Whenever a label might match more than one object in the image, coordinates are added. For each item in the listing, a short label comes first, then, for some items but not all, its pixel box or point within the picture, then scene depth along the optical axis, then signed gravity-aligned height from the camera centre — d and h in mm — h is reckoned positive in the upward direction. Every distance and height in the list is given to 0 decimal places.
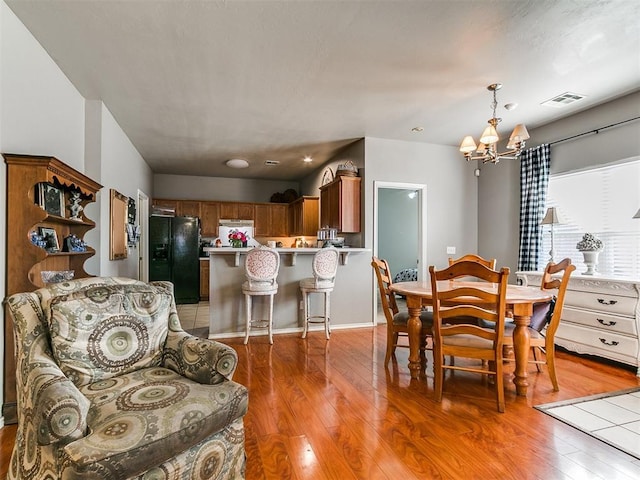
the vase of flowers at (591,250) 3496 -107
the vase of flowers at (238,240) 4379 -8
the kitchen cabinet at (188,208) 7203 +662
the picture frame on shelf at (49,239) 2426 +2
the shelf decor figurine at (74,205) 2748 +279
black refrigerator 6562 -274
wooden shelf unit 2119 +70
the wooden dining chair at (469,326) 2270 -578
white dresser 3000 -747
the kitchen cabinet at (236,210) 7504 +646
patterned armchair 1142 -654
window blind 3434 +282
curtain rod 3384 +1188
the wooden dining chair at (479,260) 3601 -222
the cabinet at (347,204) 4828 +504
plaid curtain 4246 +501
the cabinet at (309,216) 6555 +454
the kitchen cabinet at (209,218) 7379 +467
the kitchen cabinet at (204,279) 7078 -828
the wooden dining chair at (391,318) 3014 -705
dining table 2402 -518
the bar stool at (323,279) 4051 -474
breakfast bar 4227 -705
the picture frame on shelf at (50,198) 2301 +295
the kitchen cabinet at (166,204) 6930 +741
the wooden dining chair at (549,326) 2527 -693
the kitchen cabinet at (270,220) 7693 +446
